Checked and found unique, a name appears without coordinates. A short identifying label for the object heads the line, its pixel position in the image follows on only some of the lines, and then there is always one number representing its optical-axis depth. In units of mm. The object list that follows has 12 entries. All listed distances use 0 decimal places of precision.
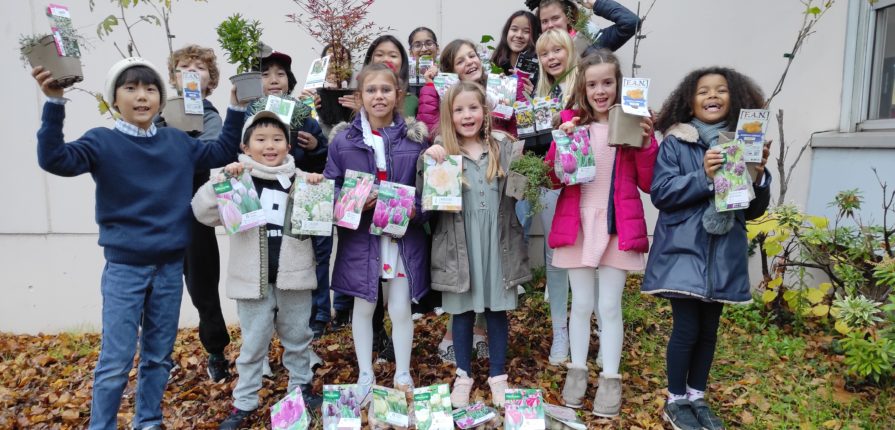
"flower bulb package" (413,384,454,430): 2988
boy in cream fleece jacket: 3057
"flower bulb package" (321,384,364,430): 2975
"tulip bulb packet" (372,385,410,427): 3016
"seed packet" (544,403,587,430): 3051
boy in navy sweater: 2828
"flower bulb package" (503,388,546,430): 2977
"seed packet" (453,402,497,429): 3043
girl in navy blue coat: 2908
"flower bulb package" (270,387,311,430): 2998
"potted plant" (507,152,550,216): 3088
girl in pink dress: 3164
